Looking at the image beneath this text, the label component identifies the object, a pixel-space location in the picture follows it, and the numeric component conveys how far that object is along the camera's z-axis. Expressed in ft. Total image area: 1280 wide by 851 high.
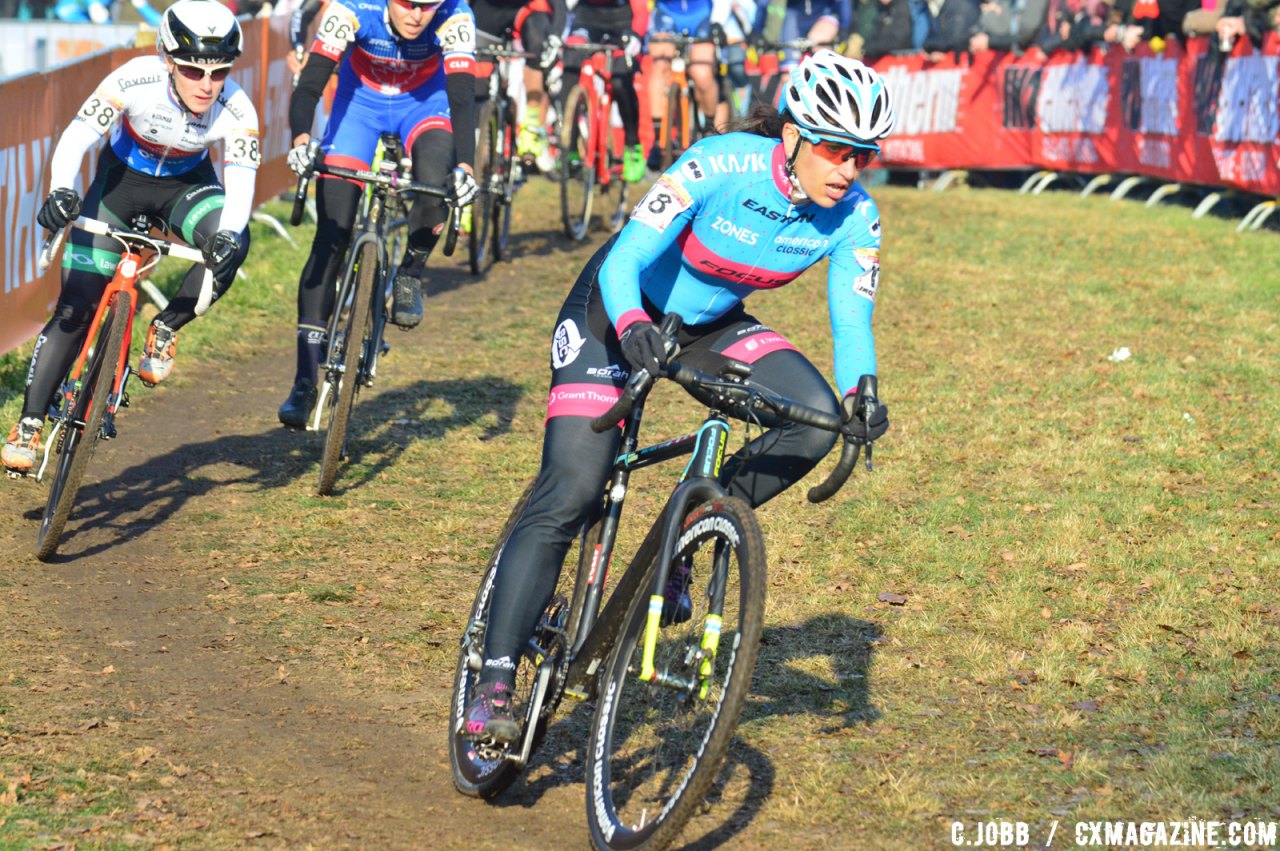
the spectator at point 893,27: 83.25
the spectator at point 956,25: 80.94
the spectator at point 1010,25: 76.64
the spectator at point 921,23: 83.92
